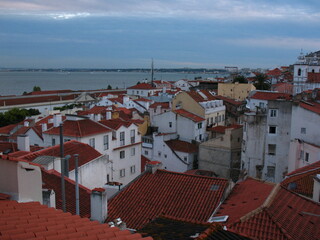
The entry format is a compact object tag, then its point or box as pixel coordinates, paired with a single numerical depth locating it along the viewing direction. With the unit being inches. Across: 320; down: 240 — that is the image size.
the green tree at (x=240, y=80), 3398.1
